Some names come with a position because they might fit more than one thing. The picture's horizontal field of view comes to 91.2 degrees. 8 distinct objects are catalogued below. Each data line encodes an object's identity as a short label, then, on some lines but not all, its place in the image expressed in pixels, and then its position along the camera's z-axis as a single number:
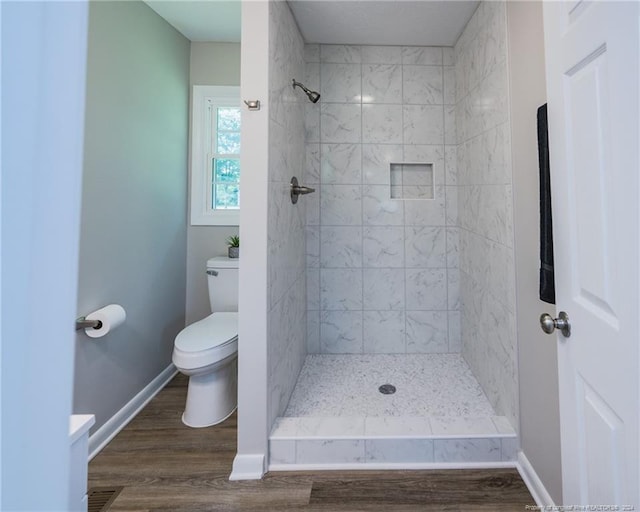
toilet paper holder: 1.56
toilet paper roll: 1.60
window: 2.56
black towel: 1.04
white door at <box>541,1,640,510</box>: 0.58
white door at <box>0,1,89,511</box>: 0.26
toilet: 1.73
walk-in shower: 1.82
